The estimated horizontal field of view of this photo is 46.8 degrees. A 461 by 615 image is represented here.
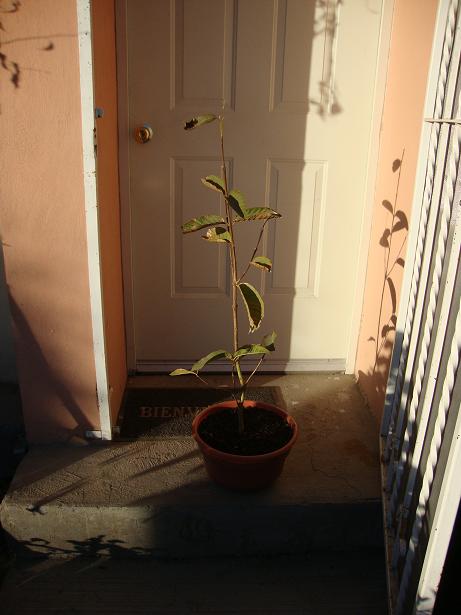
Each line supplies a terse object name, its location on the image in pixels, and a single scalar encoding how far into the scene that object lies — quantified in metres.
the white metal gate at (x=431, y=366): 1.32
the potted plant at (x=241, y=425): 1.58
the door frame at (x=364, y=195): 2.18
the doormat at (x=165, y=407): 2.18
